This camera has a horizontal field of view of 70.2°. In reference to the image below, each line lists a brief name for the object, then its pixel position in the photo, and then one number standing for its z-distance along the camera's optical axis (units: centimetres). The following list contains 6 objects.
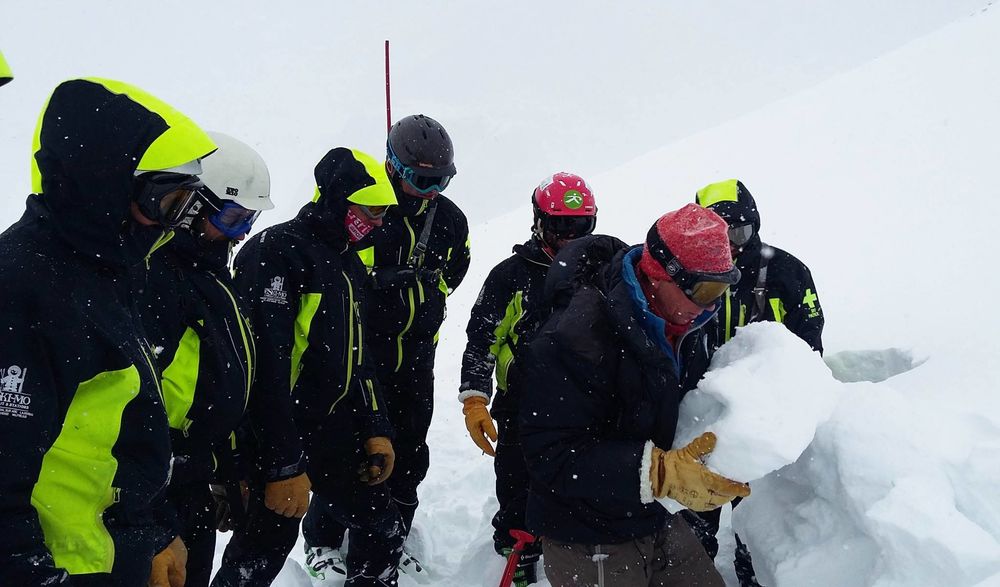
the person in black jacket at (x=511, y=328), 416
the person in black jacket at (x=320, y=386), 325
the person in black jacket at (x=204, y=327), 257
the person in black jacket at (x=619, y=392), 250
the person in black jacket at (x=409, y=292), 451
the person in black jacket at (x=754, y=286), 384
